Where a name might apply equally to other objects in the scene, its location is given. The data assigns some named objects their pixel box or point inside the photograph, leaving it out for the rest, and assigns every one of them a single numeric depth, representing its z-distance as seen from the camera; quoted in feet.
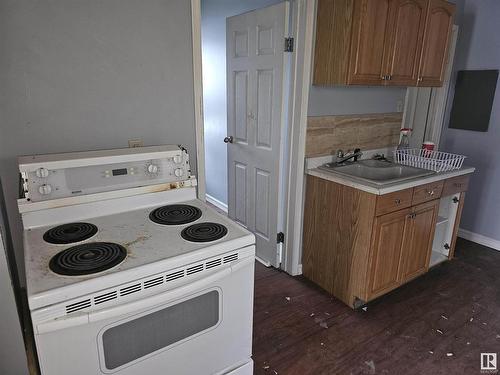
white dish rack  8.11
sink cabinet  6.87
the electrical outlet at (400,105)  9.46
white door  8.00
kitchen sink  8.06
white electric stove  3.26
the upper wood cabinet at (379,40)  6.57
